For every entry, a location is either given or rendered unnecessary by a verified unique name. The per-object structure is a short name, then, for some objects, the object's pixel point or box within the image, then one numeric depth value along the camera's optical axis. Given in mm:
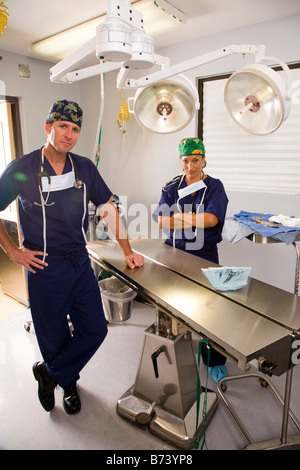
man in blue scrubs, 1702
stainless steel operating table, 1209
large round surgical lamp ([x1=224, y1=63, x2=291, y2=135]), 1331
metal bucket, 2711
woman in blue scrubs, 2121
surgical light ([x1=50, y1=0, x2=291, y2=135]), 1105
